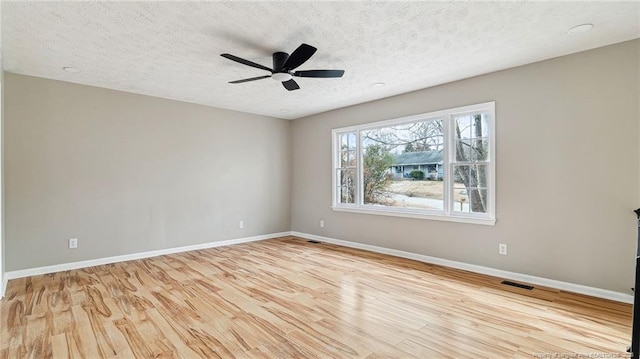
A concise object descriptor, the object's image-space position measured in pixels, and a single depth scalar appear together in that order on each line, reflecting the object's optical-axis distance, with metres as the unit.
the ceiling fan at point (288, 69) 2.90
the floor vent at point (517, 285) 3.44
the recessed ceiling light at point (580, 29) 2.69
